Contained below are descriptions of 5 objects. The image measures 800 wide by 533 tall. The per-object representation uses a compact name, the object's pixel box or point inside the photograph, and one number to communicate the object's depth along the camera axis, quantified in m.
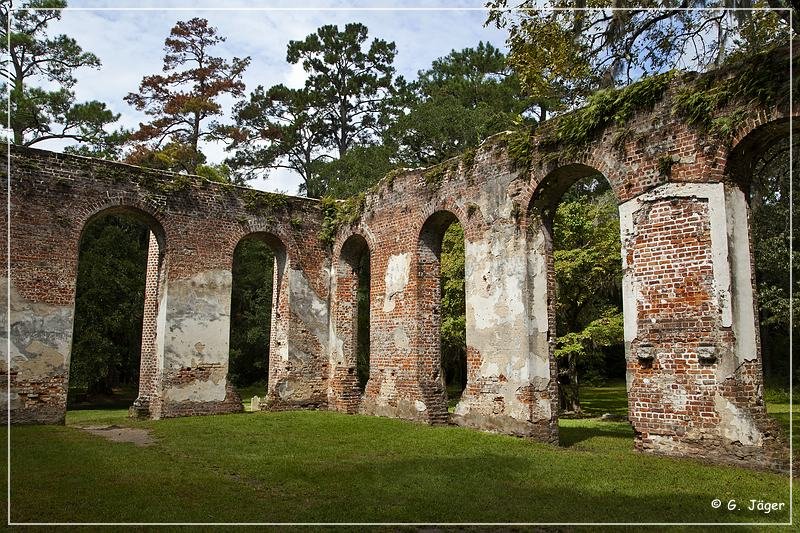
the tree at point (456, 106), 25.59
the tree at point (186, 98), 26.53
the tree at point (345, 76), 29.89
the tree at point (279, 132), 28.97
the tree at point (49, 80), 20.83
